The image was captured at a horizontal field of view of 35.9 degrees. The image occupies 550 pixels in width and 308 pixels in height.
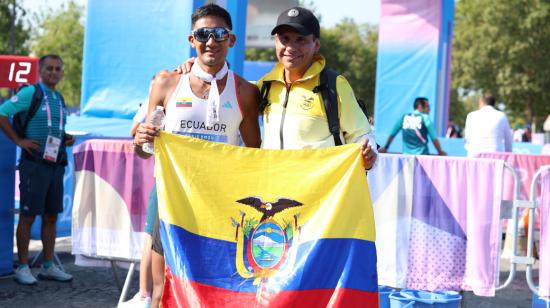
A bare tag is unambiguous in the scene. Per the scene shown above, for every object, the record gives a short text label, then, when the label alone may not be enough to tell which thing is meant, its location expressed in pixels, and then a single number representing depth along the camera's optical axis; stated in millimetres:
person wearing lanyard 7875
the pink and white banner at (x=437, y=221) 6473
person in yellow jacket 4582
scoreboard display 9203
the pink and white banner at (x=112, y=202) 7133
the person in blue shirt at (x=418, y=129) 13031
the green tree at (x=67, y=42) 67338
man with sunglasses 4701
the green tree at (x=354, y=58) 76062
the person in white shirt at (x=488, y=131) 12367
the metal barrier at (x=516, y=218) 6250
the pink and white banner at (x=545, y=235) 6215
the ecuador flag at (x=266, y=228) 4363
